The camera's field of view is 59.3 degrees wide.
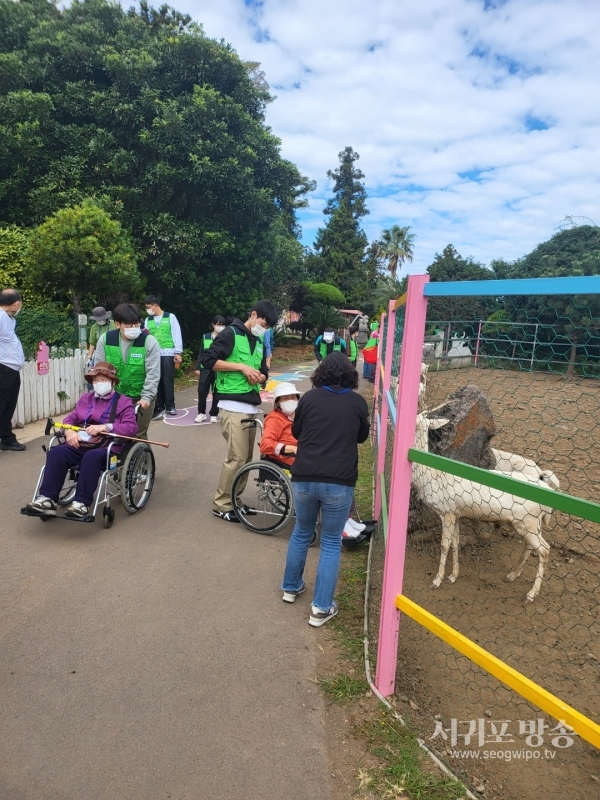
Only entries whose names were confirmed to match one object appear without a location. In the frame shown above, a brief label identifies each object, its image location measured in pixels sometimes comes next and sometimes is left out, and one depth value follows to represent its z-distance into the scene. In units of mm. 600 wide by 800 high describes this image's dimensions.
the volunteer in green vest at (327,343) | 9523
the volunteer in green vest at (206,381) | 7839
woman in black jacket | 2904
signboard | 7199
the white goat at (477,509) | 3232
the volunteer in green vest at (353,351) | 10787
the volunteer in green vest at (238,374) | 4219
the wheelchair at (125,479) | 4016
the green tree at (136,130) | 12047
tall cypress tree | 35788
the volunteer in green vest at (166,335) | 7664
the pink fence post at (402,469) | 2260
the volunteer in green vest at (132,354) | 4660
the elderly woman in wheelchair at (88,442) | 3863
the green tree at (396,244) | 48656
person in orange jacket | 4145
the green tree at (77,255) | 8945
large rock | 3992
